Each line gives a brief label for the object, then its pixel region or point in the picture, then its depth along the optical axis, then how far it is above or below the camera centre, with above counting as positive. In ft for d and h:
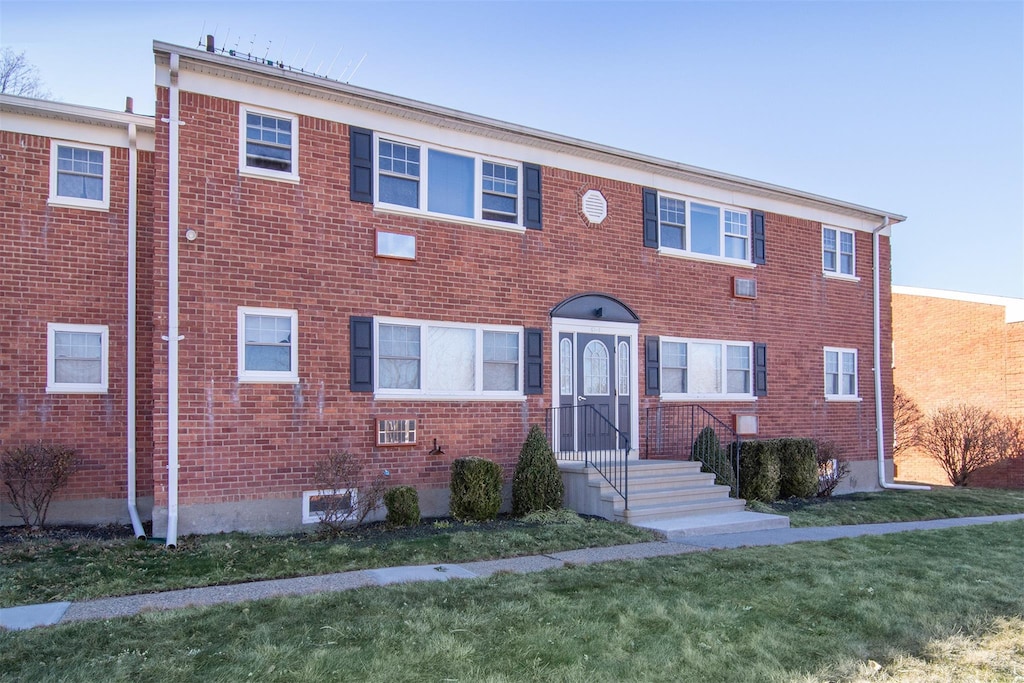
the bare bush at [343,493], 31.60 -5.28
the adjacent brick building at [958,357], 61.57 +1.12
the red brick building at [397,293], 30.83 +3.71
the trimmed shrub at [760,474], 41.78 -5.80
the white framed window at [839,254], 52.39 +8.12
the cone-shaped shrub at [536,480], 34.58 -5.11
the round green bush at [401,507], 31.83 -5.78
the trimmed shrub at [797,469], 43.73 -5.76
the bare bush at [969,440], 61.05 -5.81
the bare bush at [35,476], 31.17 -4.43
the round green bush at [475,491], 33.32 -5.39
